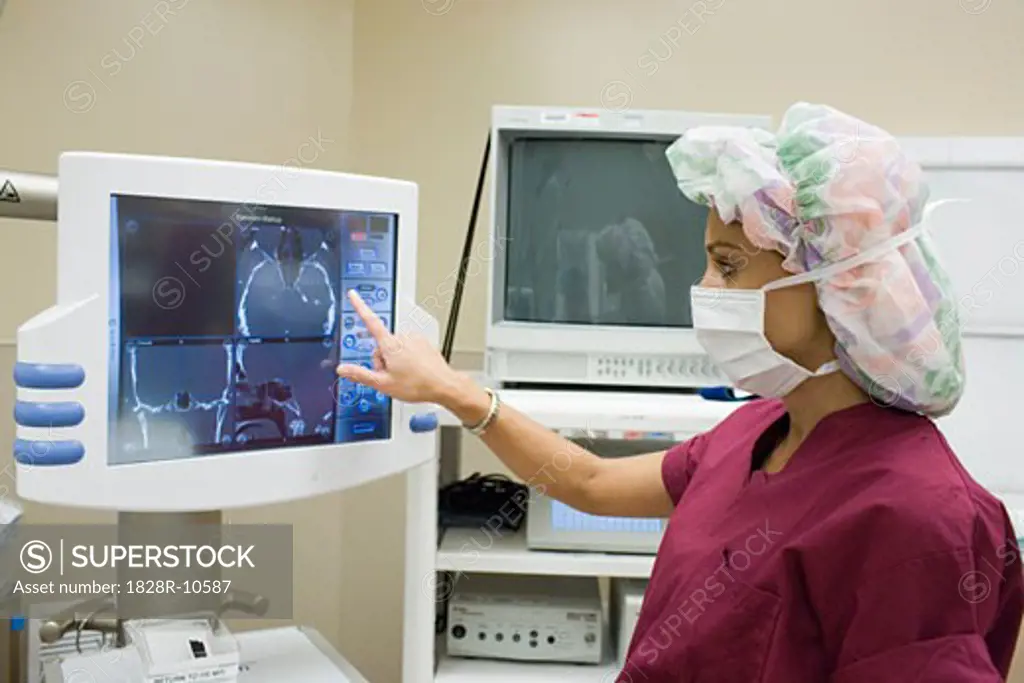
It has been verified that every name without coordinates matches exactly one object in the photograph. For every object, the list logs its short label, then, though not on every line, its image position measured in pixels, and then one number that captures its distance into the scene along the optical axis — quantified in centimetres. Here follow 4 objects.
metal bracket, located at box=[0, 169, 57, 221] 128
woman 100
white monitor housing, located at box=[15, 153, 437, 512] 110
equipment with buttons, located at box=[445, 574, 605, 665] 179
